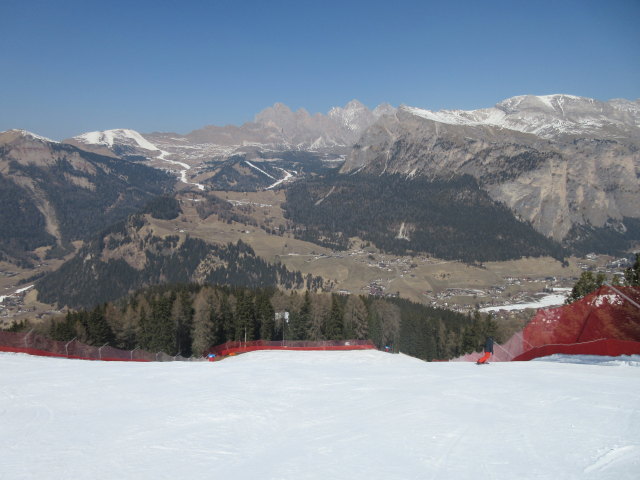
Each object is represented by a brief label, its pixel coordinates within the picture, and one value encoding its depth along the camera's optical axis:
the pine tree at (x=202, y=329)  75.88
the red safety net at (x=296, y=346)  53.47
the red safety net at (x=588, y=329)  28.31
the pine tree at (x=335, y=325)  83.06
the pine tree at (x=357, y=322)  89.00
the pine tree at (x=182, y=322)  80.31
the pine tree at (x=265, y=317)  80.00
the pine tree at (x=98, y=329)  71.88
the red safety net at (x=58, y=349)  36.06
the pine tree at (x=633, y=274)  61.66
